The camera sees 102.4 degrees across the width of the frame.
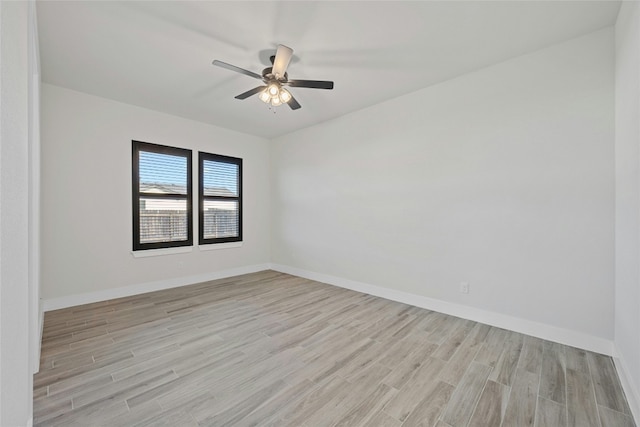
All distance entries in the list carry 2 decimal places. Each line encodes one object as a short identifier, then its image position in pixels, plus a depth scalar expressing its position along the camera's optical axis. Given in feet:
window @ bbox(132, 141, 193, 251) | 12.89
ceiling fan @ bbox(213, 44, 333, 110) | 7.51
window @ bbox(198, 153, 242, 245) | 15.20
